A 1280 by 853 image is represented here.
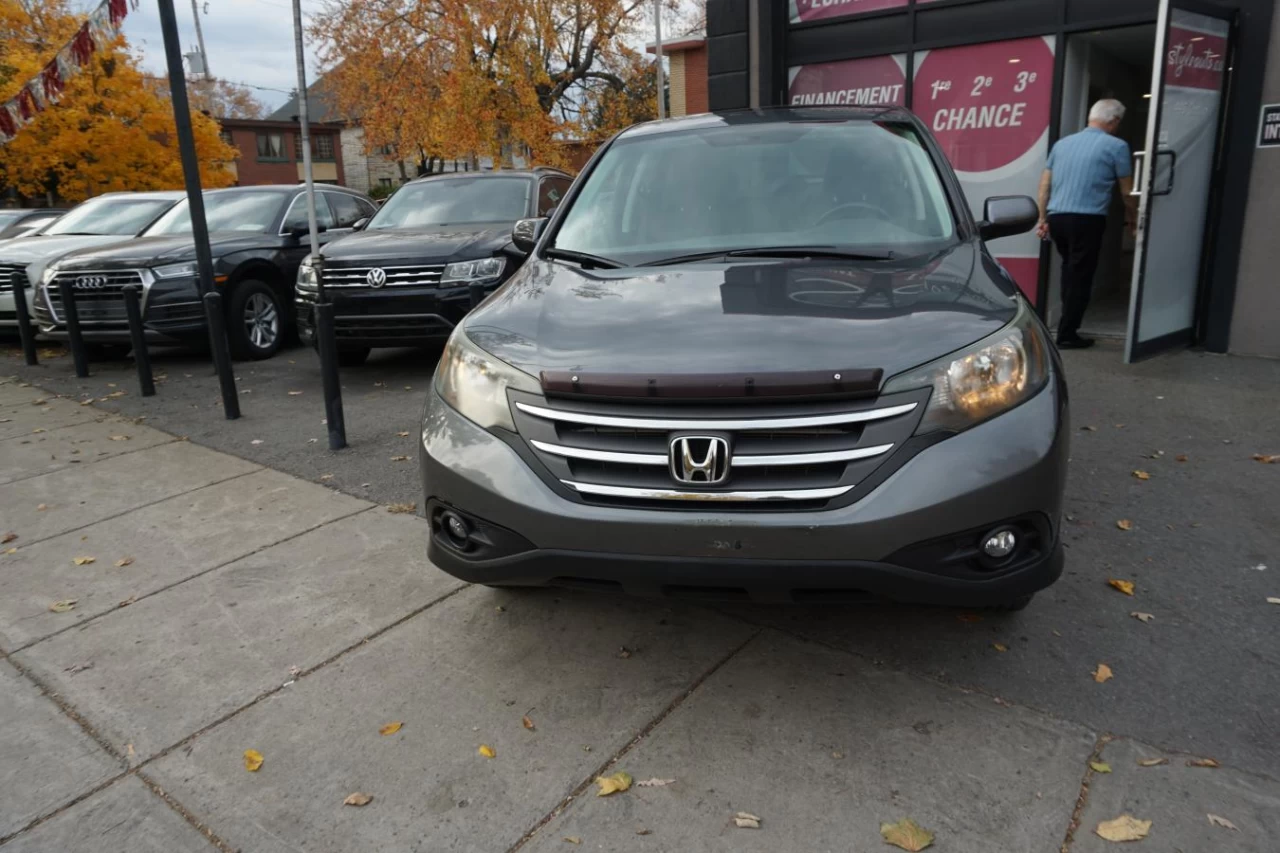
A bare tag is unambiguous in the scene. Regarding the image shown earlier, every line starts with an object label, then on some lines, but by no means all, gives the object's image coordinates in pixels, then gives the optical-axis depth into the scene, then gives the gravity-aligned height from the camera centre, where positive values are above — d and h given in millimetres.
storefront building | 6633 +724
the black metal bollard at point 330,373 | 5387 -972
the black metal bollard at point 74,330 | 7859 -1017
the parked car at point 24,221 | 11822 -106
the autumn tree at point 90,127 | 18156 +1719
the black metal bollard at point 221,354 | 6113 -983
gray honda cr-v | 2311 -641
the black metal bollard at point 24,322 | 8969 -1044
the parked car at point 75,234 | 9328 -251
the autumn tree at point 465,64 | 22266 +3367
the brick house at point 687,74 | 18766 +2465
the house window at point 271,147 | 53375 +3389
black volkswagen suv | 6879 -579
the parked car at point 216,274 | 8164 -575
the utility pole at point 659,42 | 15349 +2586
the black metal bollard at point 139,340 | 7098 -1008
